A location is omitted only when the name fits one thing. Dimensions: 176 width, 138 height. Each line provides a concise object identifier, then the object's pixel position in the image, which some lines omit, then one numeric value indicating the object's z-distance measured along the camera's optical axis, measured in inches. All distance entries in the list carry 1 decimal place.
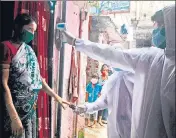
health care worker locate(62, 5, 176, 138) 46.9
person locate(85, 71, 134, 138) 61.1
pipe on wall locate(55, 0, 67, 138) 56.5
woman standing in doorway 44.6
